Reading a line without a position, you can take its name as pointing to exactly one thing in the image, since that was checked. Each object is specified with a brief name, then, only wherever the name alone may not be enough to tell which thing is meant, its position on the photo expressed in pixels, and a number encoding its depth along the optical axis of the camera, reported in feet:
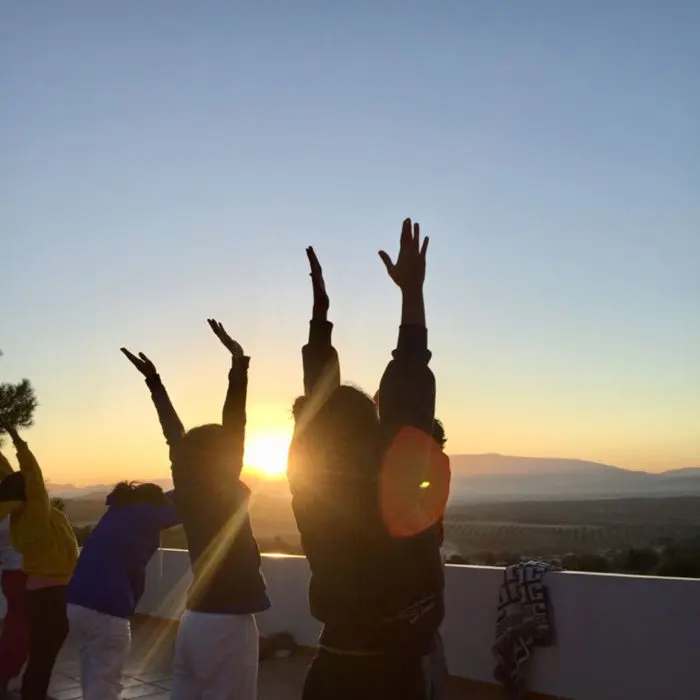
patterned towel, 19.88
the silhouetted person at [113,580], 14.58
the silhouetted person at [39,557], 17.38
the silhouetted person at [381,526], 6.56
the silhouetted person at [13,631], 20.15
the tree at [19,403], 51.42
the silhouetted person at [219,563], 11.13
